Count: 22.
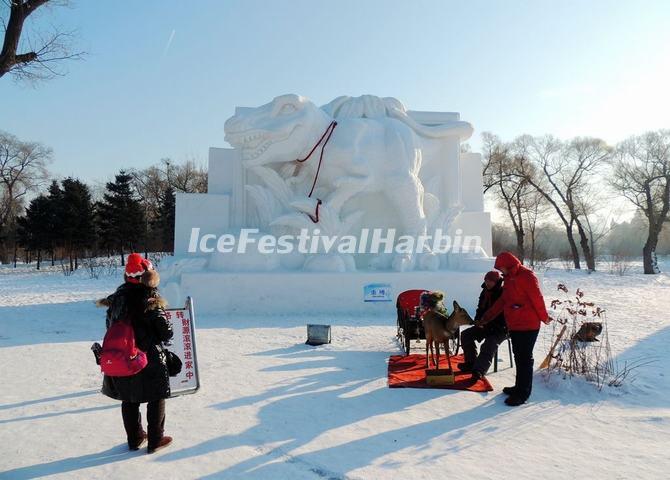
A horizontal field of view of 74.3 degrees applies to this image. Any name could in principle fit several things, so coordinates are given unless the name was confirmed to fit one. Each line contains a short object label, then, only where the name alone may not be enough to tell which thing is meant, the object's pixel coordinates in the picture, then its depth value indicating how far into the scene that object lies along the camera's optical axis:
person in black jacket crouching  3.72
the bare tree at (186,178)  25.43
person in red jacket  3.27
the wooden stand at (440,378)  3.59
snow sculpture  7.04
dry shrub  3.68
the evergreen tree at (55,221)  20.55
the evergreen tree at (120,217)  21.14
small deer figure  3.65
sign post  3.05
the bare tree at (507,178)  20.69
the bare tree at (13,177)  24.91
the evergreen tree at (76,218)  20.58
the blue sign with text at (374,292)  6.63
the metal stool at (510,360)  4.07
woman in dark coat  2.38
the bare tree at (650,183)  17.42
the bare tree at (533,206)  21.59
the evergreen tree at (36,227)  20.70
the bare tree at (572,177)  19.67
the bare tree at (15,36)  6.76
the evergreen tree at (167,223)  23.02
